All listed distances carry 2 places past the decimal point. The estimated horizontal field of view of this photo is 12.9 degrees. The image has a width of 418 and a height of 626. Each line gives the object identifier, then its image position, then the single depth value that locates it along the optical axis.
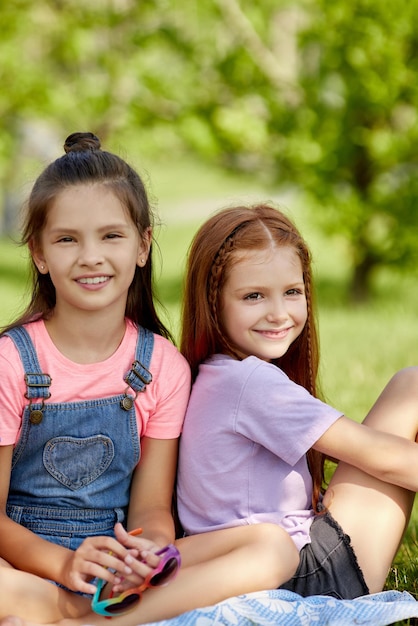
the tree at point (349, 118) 15.06
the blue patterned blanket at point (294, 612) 4.41
